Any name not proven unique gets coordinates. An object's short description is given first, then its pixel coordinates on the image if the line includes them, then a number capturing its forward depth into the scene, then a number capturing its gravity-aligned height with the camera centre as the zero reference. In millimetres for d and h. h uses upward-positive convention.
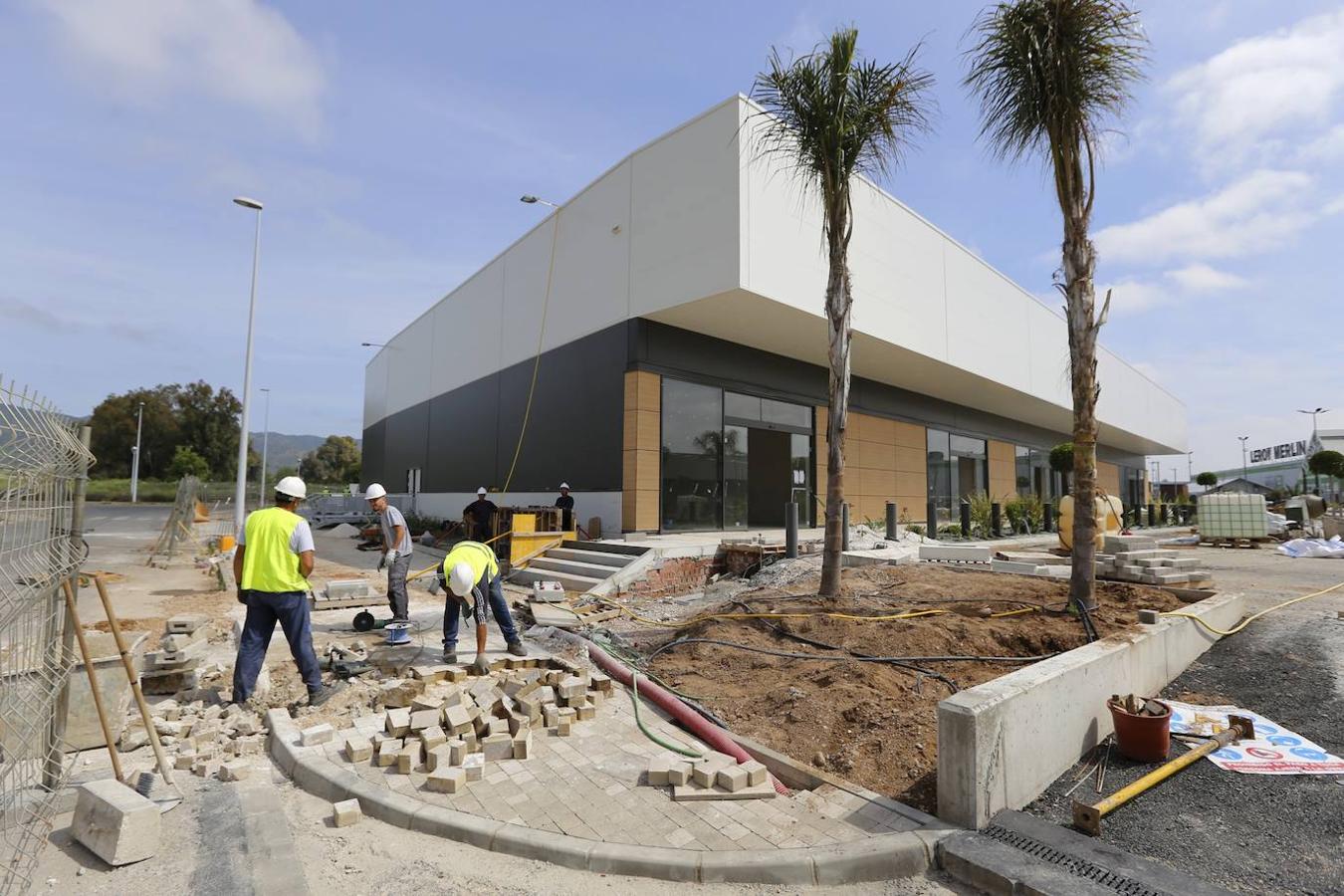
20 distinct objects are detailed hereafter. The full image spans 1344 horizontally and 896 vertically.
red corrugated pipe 4520 -1734
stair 11672 -1386
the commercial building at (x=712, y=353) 14055 +4056
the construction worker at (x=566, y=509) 15039 -380
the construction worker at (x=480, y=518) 13516 -568
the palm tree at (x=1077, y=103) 6230 +3931
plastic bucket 4133 -1508
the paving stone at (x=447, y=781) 3855 -1725
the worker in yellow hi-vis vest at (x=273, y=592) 5301 -850
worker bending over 6117 -1018
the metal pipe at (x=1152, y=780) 3385 -1642
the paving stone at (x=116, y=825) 3111 -1659
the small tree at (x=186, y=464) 58856 +2113
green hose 4492 -1764
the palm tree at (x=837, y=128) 7453 +4302
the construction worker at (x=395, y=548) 7961 -727
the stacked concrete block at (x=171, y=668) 5523 -1564
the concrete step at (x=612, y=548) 12406 -1091
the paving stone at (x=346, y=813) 3578 -1790
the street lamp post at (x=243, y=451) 16922 +980
